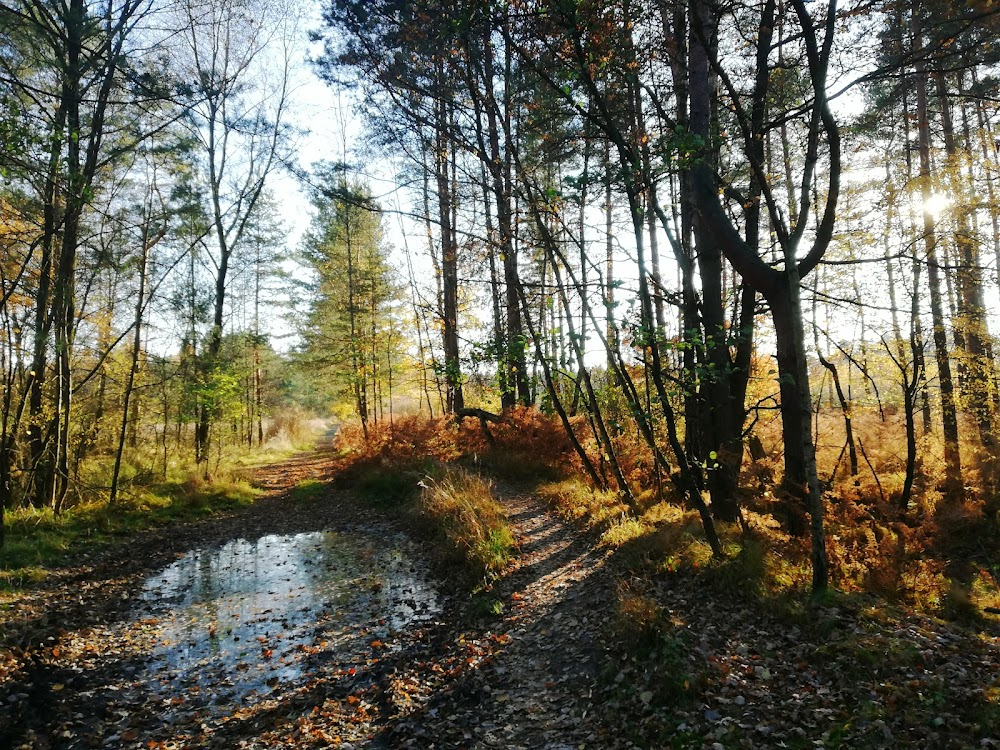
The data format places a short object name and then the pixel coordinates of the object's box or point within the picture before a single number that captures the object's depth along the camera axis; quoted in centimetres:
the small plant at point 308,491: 1445
